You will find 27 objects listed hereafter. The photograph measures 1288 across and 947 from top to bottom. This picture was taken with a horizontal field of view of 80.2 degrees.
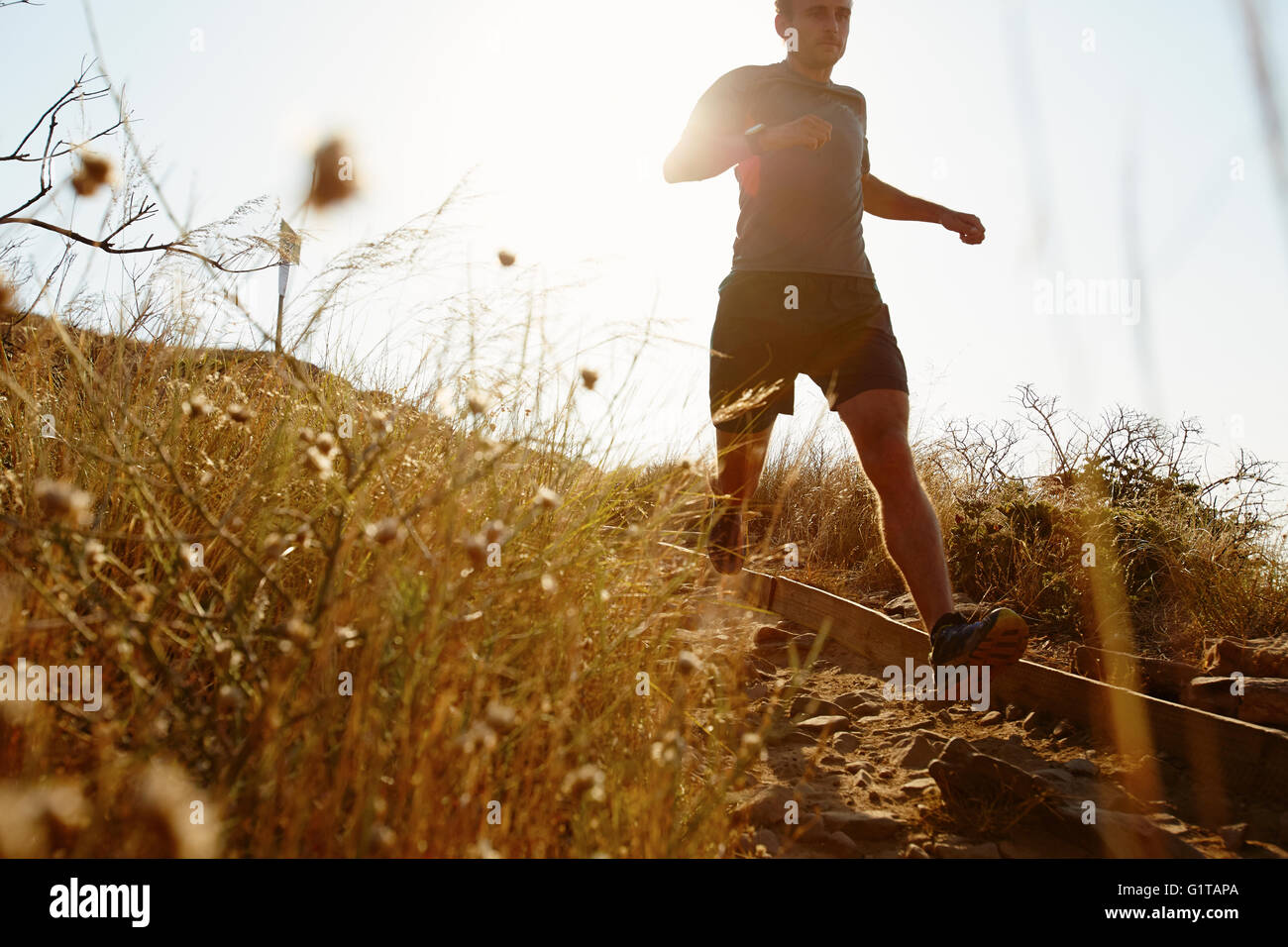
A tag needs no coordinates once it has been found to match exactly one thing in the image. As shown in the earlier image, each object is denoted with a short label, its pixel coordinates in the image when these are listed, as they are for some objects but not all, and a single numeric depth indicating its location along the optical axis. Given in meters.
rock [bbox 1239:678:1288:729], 2.36
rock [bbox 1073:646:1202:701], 2.77
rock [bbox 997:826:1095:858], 1.88
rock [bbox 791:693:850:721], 2.85
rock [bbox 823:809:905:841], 1.95
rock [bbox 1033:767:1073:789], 2.16
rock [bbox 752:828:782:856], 1.83
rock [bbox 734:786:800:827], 1.96
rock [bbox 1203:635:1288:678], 2.64
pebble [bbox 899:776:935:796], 2.18
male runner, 2.75
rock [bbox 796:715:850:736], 2.67
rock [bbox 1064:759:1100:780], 2.22
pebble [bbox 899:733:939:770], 2.40
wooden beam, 2.06
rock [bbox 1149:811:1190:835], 1.93
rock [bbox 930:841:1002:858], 1.83
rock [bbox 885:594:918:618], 4.06
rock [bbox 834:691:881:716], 2.88
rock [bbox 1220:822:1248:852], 1.85
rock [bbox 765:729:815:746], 2.53
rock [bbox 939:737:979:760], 2.16
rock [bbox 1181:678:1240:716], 2.50
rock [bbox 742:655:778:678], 3.18
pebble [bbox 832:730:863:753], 2.57
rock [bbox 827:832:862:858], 1.84
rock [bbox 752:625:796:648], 3.68
